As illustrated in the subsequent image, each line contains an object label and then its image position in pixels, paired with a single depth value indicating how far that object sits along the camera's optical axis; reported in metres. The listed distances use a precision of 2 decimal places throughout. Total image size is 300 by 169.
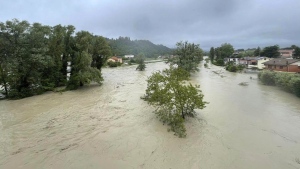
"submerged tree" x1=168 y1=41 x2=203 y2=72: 40.06
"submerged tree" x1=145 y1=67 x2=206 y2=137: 11.31
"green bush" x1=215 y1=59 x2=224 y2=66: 69.69
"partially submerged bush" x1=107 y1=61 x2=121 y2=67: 62.48
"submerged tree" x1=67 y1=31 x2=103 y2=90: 22.70
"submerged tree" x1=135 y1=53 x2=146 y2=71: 51.50
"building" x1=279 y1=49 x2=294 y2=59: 79.40
